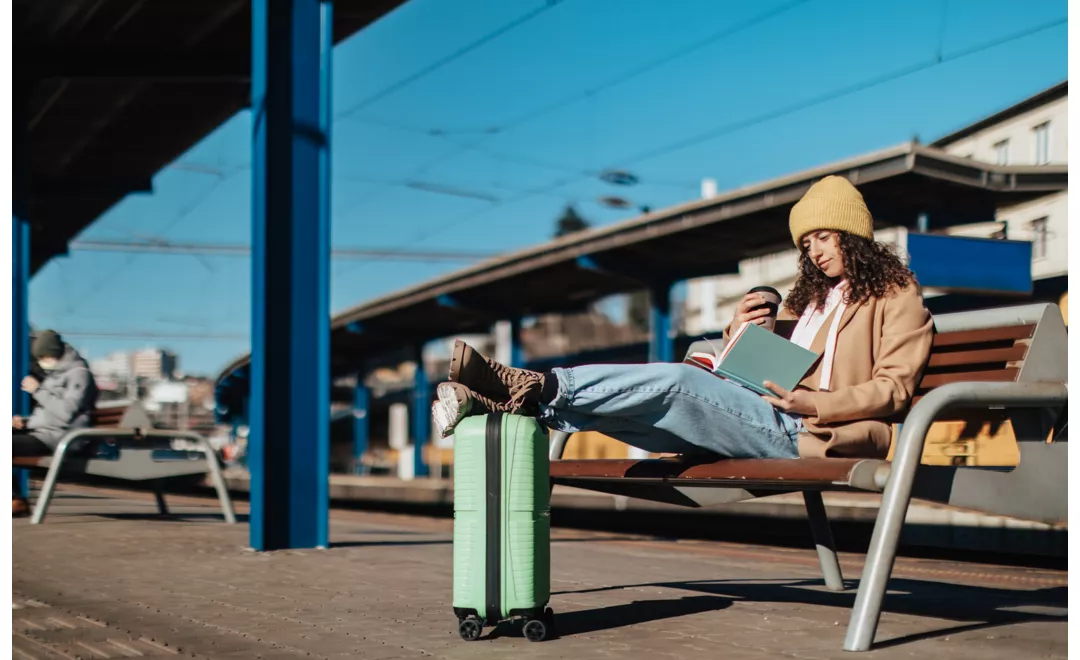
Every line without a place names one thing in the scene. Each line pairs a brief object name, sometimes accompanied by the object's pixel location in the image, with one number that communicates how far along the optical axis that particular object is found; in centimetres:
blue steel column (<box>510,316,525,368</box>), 3148
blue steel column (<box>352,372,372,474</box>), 4609
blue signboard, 1608
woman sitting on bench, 349
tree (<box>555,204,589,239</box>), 13000
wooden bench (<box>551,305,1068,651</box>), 328
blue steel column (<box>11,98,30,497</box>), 1574
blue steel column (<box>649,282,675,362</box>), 2419
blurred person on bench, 999
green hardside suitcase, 356
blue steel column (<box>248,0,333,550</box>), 698
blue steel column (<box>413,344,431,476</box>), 3884
